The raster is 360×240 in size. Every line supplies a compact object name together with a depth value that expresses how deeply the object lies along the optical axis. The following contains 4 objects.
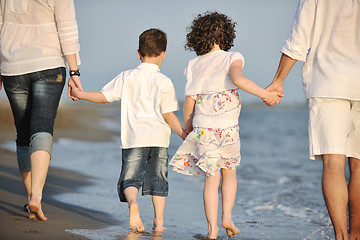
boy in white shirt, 8.05
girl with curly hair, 7.85
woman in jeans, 7.68
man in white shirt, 6.79
